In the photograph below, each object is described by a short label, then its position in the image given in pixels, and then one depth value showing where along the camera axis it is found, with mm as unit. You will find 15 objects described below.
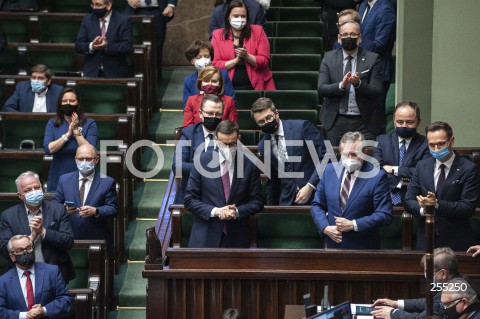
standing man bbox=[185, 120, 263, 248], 15625
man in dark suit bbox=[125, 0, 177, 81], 23047
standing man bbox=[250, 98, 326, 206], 16266
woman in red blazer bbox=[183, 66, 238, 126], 17531
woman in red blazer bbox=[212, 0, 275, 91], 19547
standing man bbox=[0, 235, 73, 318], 14867
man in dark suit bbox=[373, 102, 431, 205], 16266
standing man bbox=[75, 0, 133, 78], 20859
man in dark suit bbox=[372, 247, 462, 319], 12922
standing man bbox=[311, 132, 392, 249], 15109
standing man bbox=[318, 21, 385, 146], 17875
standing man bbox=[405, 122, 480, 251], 15406
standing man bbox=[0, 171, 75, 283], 15727
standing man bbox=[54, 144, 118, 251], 16812
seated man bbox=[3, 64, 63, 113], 19437
